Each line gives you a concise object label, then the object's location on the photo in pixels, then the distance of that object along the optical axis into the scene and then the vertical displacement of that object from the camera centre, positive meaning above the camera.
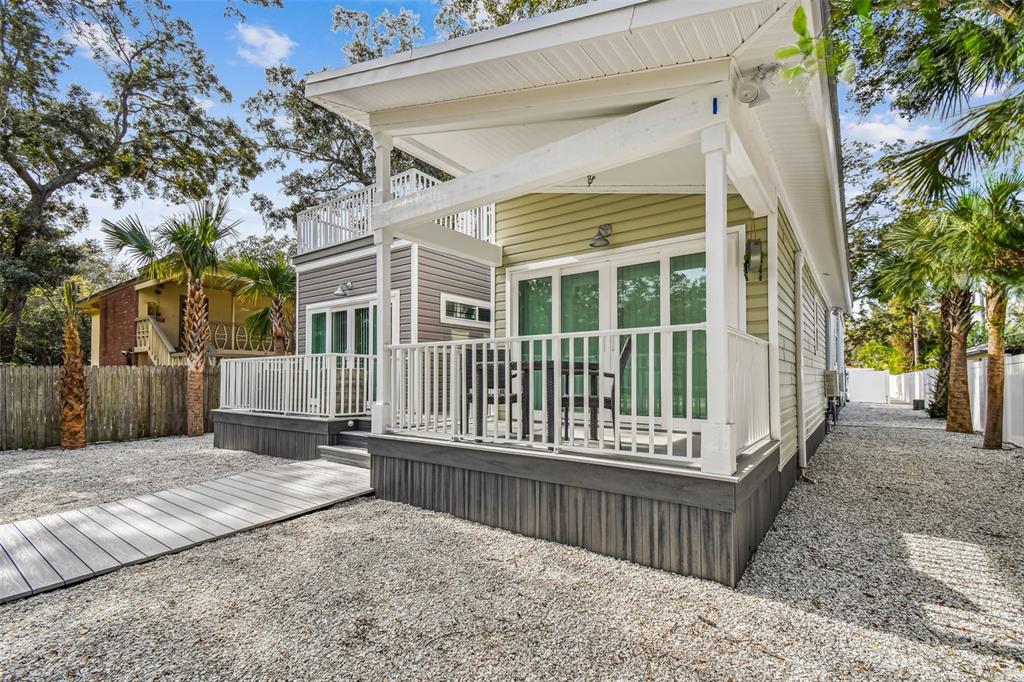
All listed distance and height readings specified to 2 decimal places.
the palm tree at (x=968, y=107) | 3.33 +2.24
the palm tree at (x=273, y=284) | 11.09 +1.62
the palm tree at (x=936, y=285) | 8.04 +1.24
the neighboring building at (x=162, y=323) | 14.62 +1.01
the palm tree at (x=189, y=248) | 9.47 +2.05
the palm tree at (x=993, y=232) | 6.55 +1.64
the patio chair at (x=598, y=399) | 3.58 -0.33
